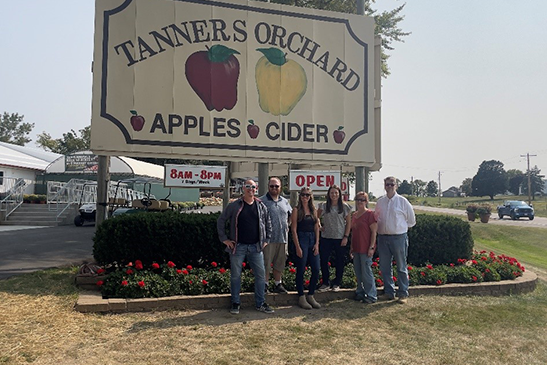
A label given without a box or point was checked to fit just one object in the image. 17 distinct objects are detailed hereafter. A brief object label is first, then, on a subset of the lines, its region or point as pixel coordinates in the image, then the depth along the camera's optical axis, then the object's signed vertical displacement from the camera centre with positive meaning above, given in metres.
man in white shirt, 6.27 -0.50
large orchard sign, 7.59 +2.15
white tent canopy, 22.33 +1.71
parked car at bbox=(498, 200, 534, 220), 34.91 -0.92
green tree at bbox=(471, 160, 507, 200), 89.25 +4.00
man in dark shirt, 5.34 -0.47
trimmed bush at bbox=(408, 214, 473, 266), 7.67 -0.76
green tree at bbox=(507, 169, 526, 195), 94.10 +3.69
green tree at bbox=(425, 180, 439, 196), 122.48 +2.93
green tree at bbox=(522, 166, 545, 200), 89.56 +3.72
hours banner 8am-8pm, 8.12 +0.39
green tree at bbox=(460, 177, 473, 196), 106.96 +3.10
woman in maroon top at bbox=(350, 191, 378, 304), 6.05 -0.69
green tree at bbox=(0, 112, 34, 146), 82.50 +12.97
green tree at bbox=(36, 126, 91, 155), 50.41 +6.29
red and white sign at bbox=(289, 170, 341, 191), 8.63 +0.37
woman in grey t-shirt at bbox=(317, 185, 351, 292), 6.14 -0.43
